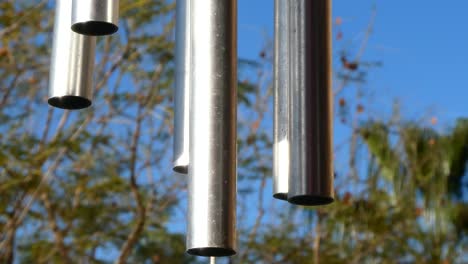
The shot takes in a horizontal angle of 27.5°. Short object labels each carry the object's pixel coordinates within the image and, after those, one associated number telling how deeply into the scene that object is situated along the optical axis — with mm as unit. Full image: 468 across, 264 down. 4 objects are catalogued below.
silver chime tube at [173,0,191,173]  2361
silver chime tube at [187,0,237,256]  1941
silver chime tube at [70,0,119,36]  2082
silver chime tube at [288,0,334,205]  2008
